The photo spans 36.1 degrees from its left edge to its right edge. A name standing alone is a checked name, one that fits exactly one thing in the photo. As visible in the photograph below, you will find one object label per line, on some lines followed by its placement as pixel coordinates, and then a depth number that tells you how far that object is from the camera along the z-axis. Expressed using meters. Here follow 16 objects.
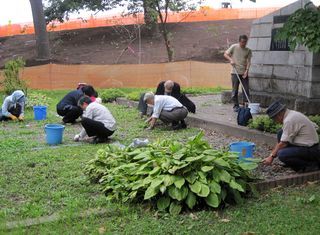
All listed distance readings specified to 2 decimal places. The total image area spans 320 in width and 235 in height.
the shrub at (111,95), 15.84
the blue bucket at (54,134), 8.50
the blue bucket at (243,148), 6.49
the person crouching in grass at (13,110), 11.45
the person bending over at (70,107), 10.80
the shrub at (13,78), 15.22
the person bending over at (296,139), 5.80
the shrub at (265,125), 8.21
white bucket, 10.56
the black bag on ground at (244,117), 9.02
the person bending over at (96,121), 8.36
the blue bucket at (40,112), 11.80
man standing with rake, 11.19
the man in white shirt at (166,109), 9.52
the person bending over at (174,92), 10.42
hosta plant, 4.83
